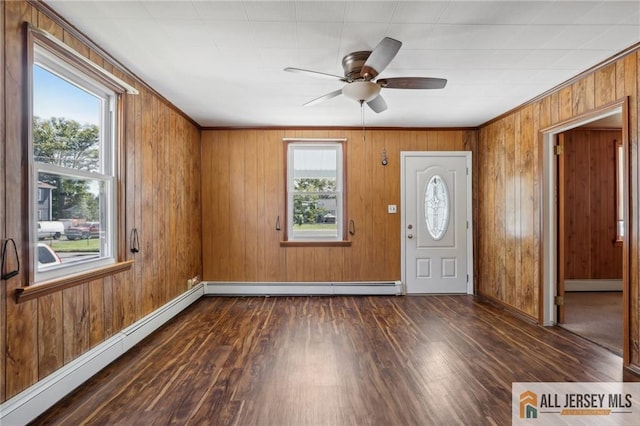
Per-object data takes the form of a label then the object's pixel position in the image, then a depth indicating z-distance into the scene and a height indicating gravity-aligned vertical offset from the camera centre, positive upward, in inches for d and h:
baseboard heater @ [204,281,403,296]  185.9 -44.2
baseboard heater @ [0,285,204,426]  70.2 -43.8
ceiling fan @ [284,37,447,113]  92.5 +41.0
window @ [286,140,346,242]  189.2 +11.7
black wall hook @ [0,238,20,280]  68.2 -10.3
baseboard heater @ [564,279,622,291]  194.4 -44.9
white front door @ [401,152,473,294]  187.8 -9.3
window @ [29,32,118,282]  79.5 +15.1
